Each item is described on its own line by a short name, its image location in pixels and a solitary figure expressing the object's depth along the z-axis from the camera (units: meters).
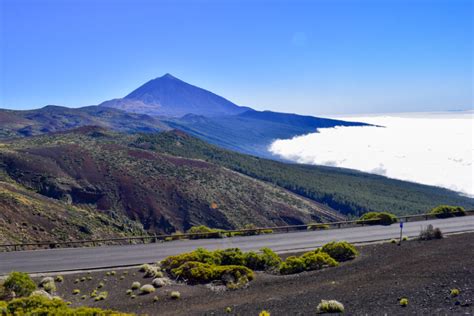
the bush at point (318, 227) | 27.23
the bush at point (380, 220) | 27.17
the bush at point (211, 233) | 24.41
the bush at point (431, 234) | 20.80
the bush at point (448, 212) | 29.34
